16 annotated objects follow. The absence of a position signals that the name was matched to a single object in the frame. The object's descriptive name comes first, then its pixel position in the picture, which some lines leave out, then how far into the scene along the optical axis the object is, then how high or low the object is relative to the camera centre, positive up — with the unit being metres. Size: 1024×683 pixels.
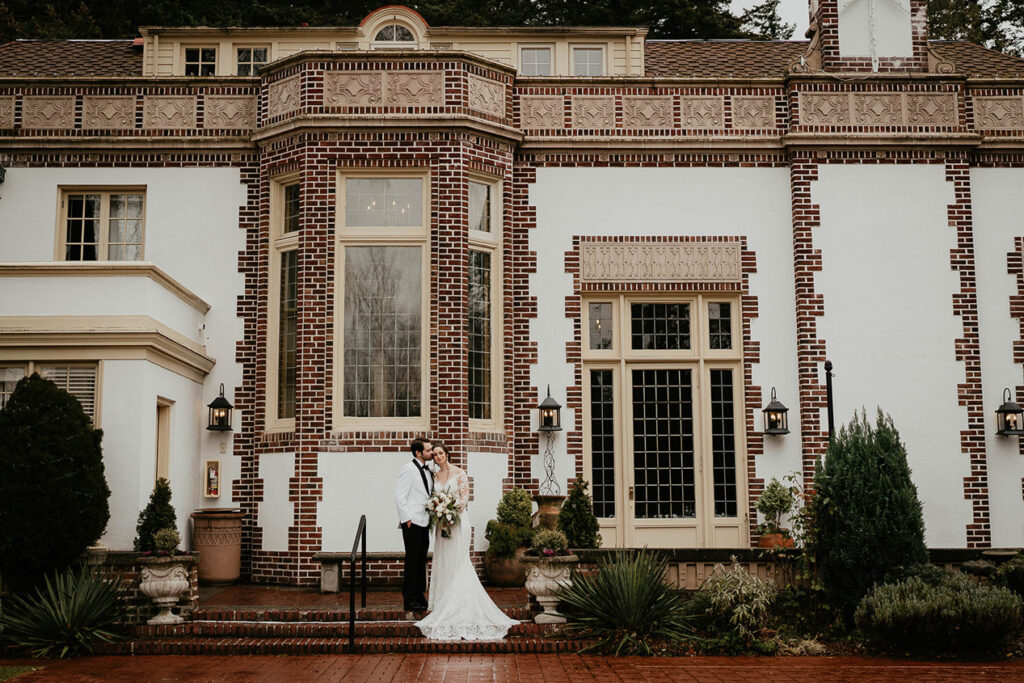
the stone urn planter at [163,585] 10.94 -1.24
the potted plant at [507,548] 13.76 -1.09
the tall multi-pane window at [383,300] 14.41 +2.32
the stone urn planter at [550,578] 11.03 -1.19
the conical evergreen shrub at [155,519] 12.61 -0.63
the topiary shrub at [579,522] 13.87 -0.76
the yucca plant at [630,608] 10.30 -1.43
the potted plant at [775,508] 14.13 -0.61
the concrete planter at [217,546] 14.01 -1.07
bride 10.62 -1.33
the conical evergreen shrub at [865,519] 10.74 -0.57
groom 11.49 -0.59
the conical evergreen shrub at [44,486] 10.80 -0.20
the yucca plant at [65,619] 10.22 -1.50
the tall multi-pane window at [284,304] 14.89 +2.34
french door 15.27 +0.41
